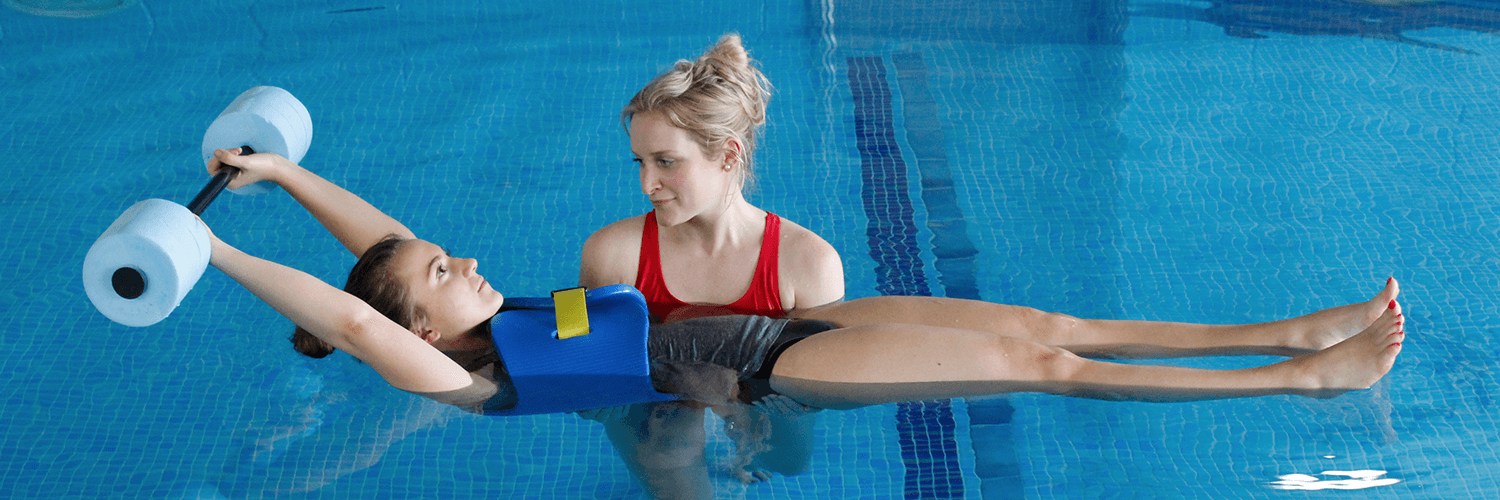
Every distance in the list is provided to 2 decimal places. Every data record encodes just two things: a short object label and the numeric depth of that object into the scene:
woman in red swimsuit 2.53
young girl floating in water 2.25
